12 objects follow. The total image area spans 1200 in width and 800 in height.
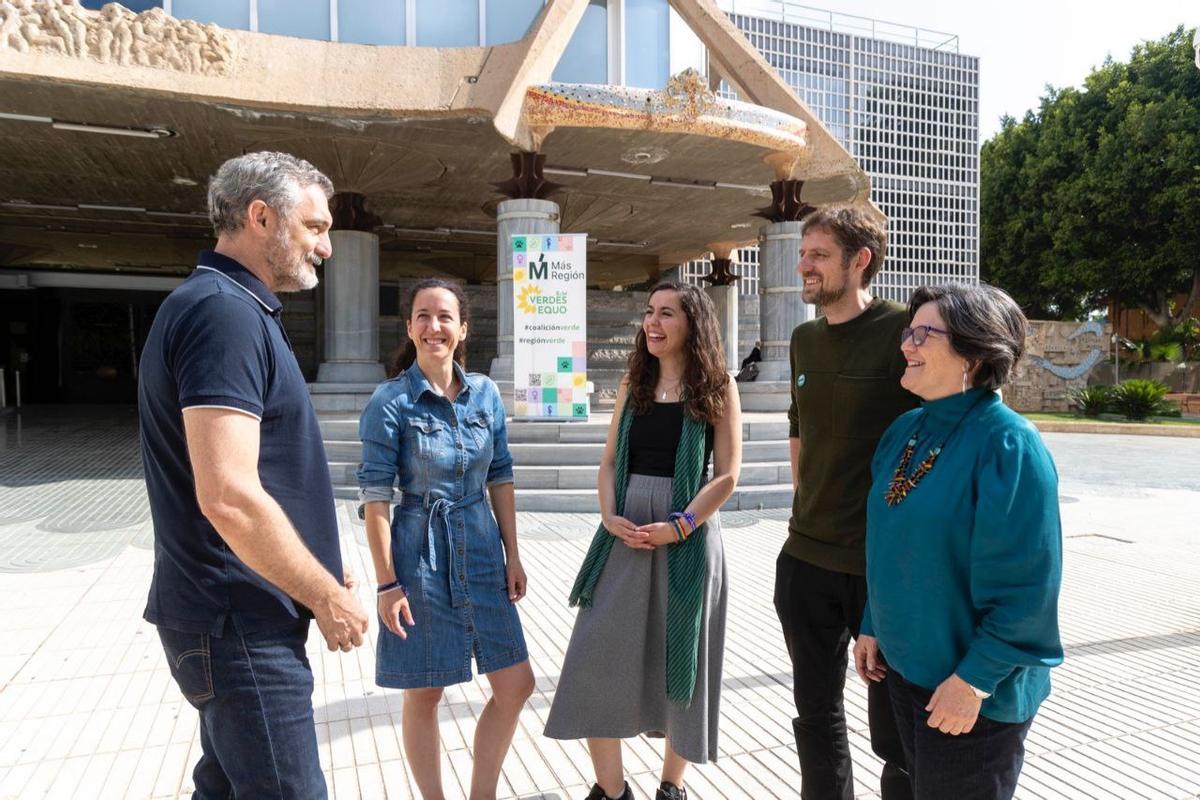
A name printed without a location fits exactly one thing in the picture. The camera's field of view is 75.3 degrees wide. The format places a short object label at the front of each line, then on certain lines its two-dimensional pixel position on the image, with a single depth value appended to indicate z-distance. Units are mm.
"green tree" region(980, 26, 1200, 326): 30266
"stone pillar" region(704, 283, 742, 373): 22000
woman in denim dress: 2336
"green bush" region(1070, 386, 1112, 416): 22384
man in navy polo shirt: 1522
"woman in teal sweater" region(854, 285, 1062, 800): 1564
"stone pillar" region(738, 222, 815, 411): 13062
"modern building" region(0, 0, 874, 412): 9039
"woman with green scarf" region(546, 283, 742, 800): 2498
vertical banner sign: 8875
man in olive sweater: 2328
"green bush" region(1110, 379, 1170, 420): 21438
